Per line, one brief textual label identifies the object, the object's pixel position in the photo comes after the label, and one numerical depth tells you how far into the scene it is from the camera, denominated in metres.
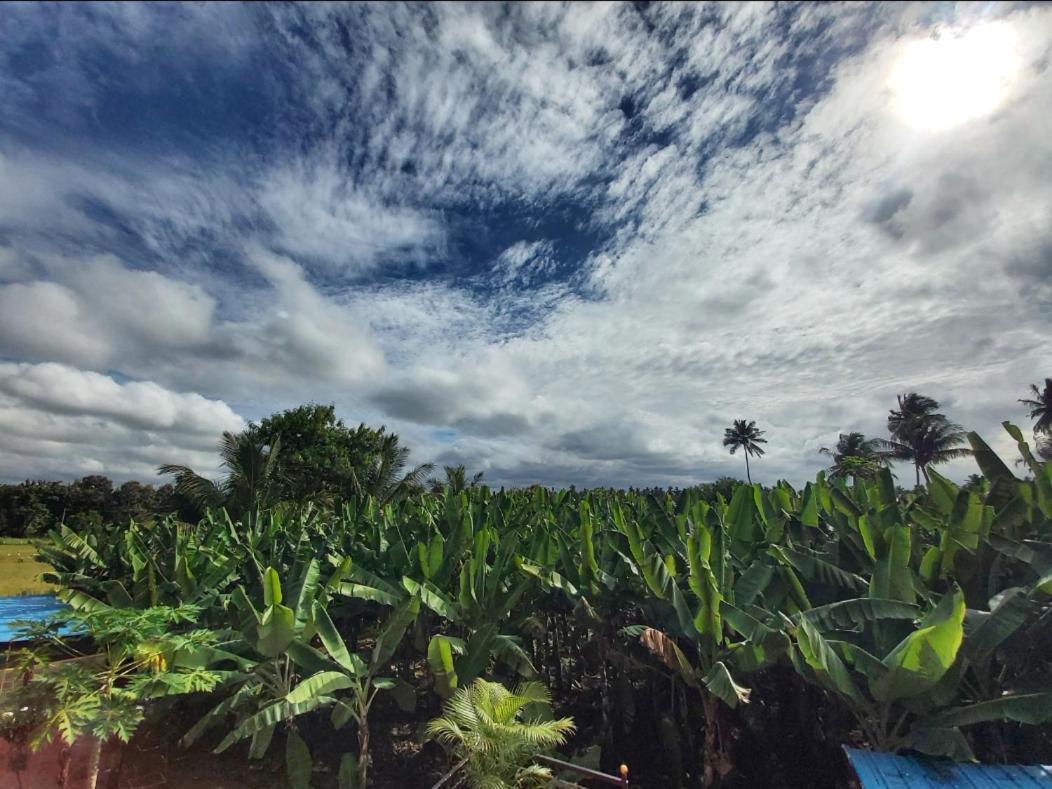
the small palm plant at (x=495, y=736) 5.12
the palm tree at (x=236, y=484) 17.69
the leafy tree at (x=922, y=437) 46.22
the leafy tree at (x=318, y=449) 31.06
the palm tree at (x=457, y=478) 25.86
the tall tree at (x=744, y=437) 75.41
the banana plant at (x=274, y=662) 5.61
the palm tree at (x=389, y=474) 22.84
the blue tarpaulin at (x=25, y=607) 10.41
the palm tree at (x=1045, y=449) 36.47
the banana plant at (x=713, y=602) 5.62
